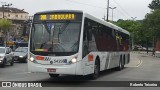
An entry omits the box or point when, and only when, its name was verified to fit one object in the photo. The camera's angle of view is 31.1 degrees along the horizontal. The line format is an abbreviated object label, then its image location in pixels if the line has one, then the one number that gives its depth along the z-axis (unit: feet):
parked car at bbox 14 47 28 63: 89.20
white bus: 38.66
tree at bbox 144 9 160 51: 189.84
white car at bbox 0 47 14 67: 69.02
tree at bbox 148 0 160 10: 311.84
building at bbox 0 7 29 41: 296.69
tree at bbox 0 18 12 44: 227.18
